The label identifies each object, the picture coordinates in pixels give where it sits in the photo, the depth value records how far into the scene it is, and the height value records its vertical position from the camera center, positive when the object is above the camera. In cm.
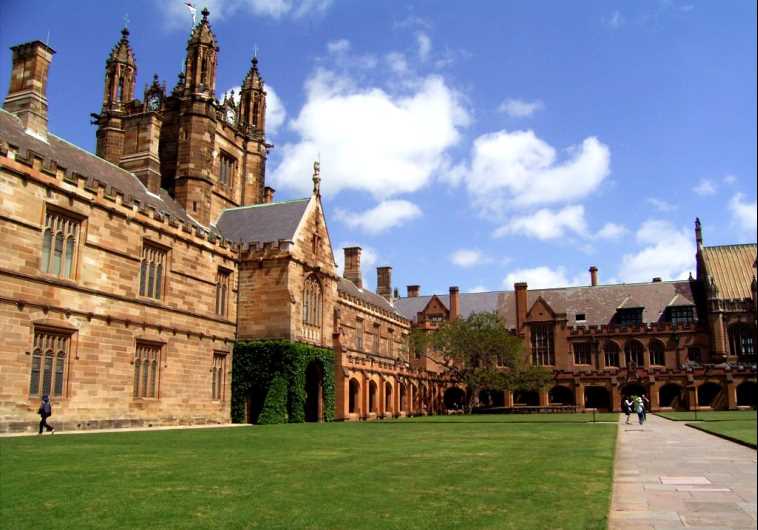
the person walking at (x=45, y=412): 2172 -74
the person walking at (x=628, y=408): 3112 -99
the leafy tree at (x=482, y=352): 5212 +265
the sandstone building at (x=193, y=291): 2377 +498
